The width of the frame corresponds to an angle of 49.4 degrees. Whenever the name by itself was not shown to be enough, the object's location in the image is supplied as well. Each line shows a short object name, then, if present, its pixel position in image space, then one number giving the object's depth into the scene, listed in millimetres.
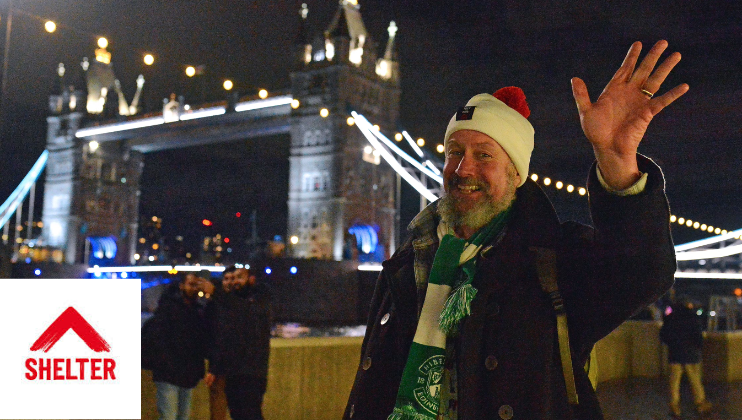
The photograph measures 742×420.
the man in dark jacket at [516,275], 1418
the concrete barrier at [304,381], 5238
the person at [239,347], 4695
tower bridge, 35250
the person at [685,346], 7234
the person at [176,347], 4605
